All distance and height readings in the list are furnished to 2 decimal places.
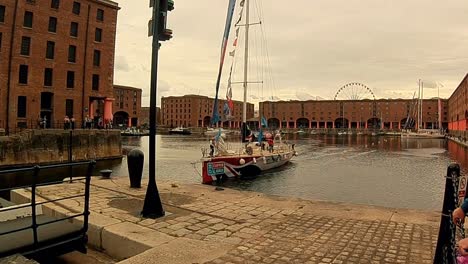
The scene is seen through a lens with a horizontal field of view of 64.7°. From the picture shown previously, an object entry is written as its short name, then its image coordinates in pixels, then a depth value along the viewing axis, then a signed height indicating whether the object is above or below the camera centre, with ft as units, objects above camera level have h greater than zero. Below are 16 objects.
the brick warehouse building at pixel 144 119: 614.67 +23.22
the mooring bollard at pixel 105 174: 41.57 -4.84
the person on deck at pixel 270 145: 100.26 -2.91
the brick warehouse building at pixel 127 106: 475.31 +33.92
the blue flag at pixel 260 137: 100.22 -0.75
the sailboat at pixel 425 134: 343.46 +3.17
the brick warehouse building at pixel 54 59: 128.57 +27.09
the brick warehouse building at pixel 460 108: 281.91 +26.98
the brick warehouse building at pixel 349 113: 536.83 +35.80
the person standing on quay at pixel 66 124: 123.80 +2.18
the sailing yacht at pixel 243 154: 62.90 -4.67
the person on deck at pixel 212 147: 78.02 -2.90
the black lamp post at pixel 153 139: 24.31 -0.48
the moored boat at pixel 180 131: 466.70 +1.98
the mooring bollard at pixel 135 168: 35.12 -3.46
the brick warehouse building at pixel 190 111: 592.19 +36.62
